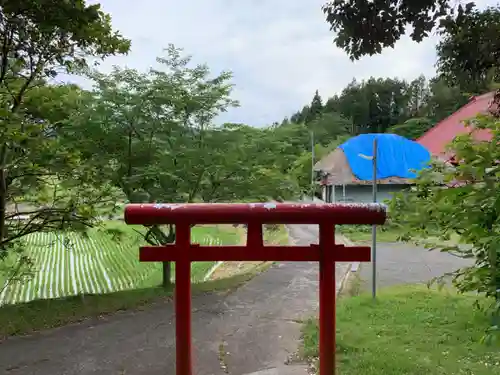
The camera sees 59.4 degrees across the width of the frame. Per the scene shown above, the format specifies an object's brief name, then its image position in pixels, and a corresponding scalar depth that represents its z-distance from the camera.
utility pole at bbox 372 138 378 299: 5.24
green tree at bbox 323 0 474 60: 2.61
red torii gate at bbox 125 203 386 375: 2.00
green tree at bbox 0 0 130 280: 3.65
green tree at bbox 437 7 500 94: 2.67
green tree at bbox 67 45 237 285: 5.74
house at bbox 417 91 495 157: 10.53
